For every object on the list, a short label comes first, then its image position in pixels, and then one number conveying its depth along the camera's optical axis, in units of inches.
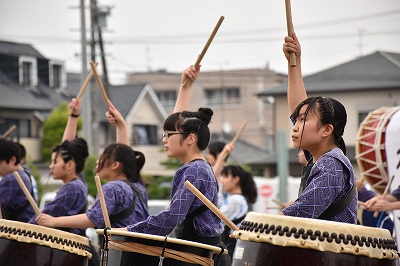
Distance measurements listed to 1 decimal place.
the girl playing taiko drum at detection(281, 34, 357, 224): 282.0
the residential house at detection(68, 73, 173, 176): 2535.2
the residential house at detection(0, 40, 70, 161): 2097.2
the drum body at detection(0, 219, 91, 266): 348.3
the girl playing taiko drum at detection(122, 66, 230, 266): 340.5
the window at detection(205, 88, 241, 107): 3382.8
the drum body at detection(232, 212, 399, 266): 254.8
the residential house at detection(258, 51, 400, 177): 1892.4
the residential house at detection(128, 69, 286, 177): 3331.8
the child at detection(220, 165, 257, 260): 581.1
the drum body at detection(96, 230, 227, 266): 310.3
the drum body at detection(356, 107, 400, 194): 507.3
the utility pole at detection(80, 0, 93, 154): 1495.1
